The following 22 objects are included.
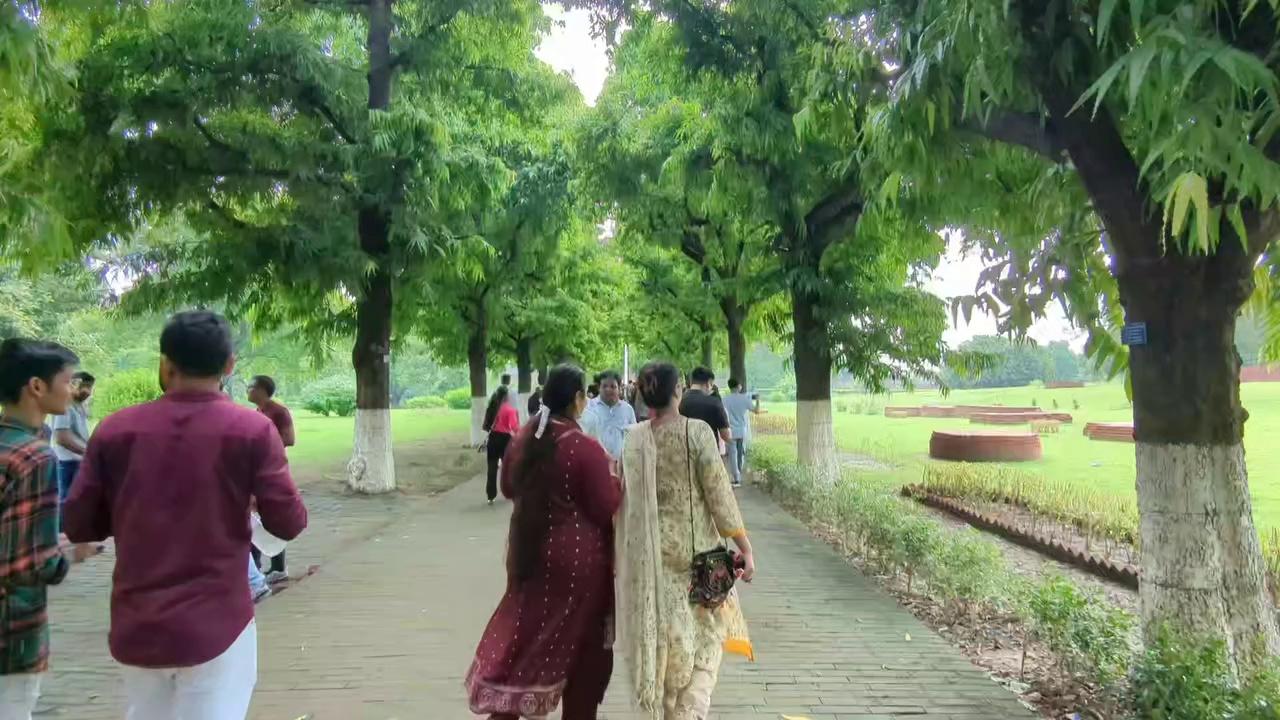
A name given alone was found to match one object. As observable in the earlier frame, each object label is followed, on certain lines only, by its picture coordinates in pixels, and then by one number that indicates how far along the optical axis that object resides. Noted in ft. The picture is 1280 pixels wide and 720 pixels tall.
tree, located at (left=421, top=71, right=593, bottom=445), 46.98
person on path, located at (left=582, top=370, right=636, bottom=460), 25.18
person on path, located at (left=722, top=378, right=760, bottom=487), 43.95
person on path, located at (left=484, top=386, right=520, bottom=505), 36.29
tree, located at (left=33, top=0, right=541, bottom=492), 32.12
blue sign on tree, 14.19
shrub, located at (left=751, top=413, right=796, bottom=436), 110.73
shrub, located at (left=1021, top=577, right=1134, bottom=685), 13.34
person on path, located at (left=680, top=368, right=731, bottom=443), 30.55
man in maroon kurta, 7.63
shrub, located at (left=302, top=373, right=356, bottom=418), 190.90
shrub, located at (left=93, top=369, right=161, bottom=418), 95.30
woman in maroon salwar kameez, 10.57
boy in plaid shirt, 8.53
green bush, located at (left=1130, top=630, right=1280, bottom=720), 10.64
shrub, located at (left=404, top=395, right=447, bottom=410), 249.10
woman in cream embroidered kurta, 11.02
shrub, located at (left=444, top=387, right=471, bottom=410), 232.43
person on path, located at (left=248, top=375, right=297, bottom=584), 21.50
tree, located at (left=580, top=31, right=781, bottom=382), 37.22
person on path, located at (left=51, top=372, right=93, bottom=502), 23.84
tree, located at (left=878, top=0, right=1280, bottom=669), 12.35
